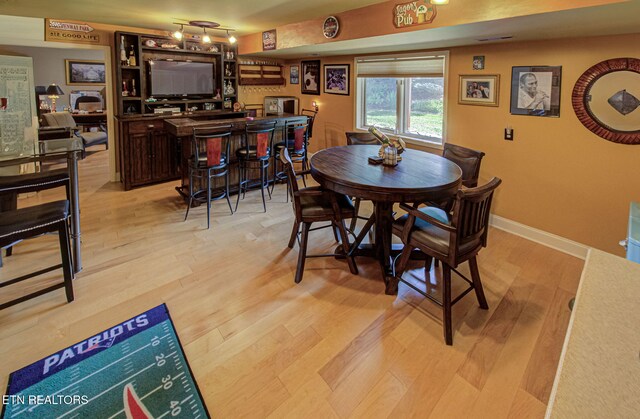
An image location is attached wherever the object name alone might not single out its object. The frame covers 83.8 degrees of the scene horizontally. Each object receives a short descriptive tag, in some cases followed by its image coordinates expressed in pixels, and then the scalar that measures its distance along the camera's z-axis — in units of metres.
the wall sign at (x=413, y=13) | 2.86
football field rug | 1.70
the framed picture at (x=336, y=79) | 5.64
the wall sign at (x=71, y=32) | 4.53
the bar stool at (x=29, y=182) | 2.39
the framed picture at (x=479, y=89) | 3.70
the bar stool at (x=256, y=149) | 4.34
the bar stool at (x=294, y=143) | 4.74
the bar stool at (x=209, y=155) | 3.89
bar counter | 4.23
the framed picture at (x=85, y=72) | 8.96
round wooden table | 2.40
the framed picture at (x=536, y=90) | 3.26
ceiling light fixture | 4.48
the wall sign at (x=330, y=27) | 3.78
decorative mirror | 2.81
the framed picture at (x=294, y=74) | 6.54
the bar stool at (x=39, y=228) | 2.24
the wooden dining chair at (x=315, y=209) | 2.78
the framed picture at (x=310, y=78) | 6.13
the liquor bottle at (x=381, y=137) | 3.00
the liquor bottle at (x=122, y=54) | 4.93
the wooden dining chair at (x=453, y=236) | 2.10
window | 4.42
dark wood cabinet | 5.00
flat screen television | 5.41
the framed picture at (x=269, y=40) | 4.94
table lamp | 8.20
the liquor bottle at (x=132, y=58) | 5.10
